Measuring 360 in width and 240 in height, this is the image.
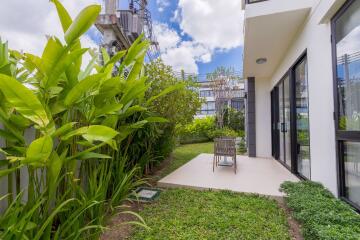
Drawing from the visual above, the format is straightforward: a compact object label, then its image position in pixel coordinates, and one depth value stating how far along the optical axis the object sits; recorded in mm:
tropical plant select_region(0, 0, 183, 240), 1094
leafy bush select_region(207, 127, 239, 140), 11586
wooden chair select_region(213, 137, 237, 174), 4973
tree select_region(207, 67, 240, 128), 13531
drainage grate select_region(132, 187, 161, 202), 3380
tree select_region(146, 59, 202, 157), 4680
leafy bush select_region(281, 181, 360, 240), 1885
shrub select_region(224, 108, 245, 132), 14258
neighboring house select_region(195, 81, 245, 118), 14531
